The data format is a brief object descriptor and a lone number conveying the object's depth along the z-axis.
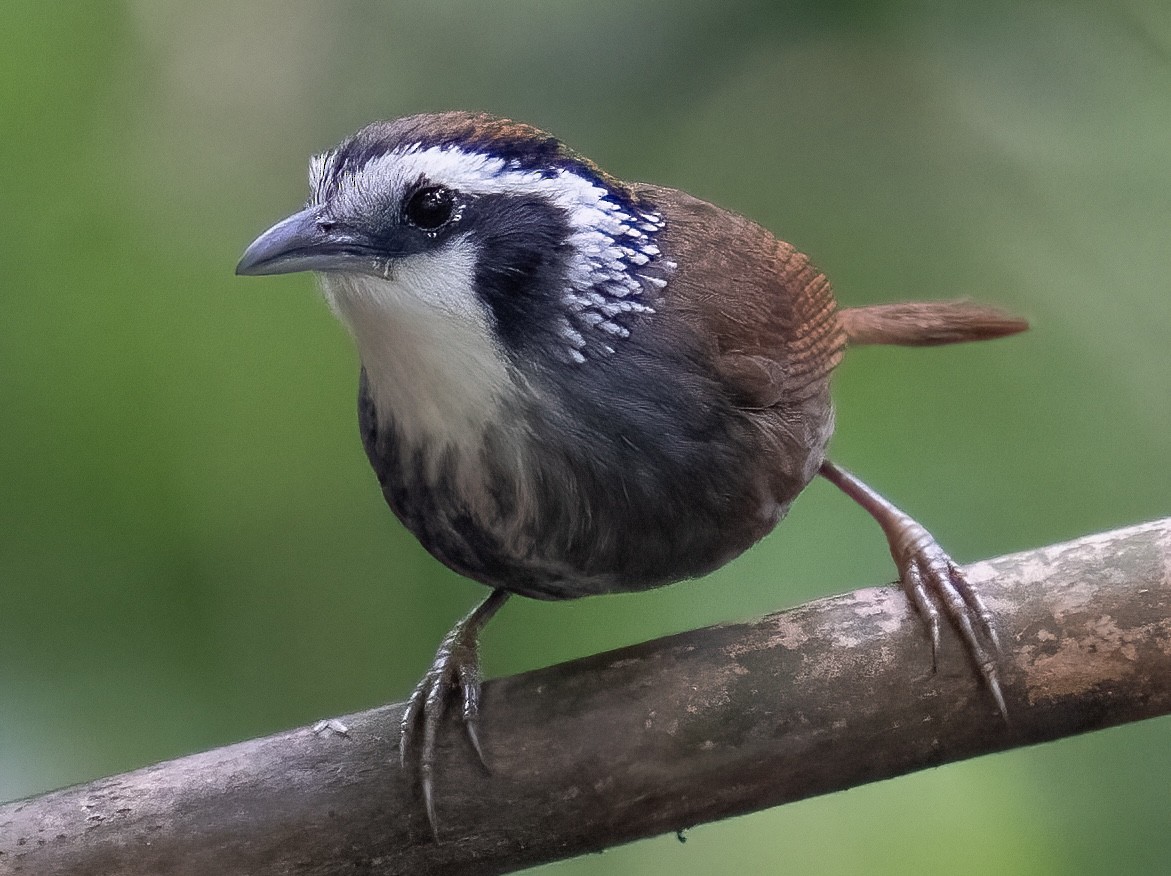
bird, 2.17
